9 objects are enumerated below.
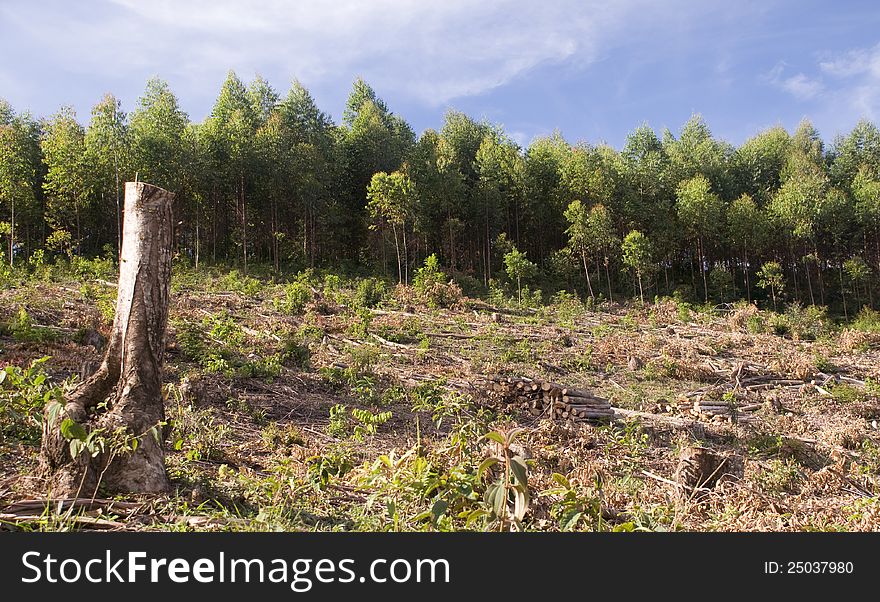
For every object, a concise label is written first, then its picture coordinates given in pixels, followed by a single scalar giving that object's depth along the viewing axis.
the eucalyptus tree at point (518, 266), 25.67
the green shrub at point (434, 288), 21.28
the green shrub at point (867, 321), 22.69
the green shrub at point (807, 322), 19.72
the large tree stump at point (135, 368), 3.63
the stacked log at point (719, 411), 9.15
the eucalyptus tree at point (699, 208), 29.23
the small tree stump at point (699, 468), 5.84
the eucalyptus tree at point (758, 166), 36.75
